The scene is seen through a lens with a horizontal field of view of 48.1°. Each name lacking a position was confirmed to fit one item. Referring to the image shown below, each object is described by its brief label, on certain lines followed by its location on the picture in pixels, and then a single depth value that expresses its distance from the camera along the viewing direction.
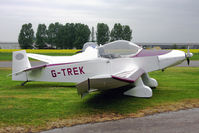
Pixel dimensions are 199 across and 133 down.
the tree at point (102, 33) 59.56
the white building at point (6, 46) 74.59
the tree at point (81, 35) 61.87
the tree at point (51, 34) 67.69
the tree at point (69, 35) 64.88
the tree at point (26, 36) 65.24
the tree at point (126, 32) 58.40
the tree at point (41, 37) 66.50
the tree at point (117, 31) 58.28
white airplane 7.90
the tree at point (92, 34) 59.77
